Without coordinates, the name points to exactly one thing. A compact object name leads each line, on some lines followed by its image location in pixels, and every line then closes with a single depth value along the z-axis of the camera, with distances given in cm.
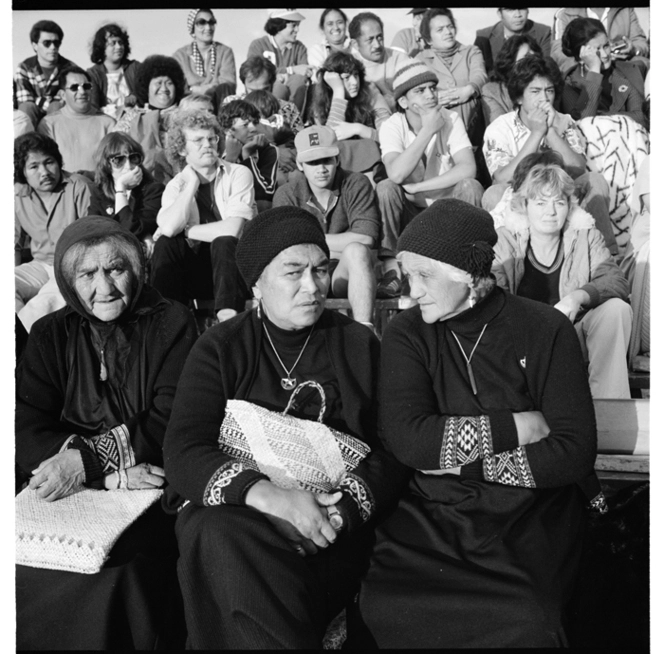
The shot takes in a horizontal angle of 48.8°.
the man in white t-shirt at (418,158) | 409
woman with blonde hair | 347
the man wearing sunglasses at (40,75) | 321
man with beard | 385
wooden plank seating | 280
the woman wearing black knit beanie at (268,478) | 211
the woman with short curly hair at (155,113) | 433
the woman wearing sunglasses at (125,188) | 405
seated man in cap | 400
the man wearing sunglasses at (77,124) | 420
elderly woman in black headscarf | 249
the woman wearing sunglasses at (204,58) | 330
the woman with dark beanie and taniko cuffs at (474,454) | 212
